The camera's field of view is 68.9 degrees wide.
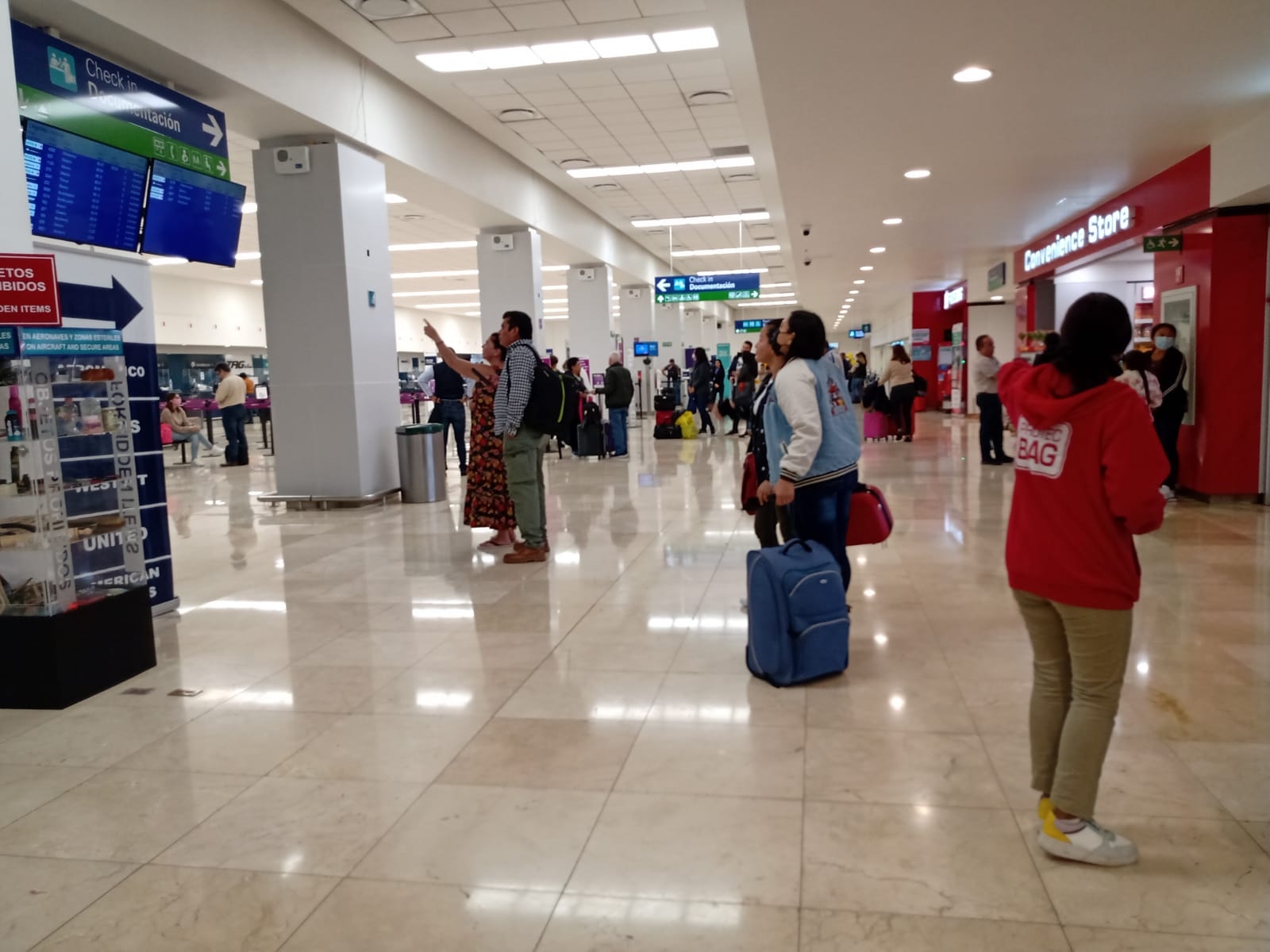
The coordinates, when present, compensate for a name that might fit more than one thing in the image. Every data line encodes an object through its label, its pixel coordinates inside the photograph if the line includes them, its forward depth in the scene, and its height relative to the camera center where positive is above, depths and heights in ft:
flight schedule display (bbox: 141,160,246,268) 22.17 +4.67
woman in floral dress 21.67 -1.85
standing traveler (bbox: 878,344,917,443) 48.52 -0.55
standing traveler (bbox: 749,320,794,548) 13.99 -1.20
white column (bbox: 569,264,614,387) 60.13 +4.53
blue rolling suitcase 12.10 -3.14
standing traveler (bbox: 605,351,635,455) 46.06 -0.50
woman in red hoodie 7.30 -1.39
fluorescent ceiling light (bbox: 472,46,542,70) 27.71 +10.04
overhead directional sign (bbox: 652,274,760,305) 62.23 +6.27
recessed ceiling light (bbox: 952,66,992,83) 20.75 +6.64
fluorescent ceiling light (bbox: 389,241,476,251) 63.16 +10.07
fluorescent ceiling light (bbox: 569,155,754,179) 42.50 +10.06
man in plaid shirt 19.51 -1.10
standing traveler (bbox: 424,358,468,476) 36.55 -0.27
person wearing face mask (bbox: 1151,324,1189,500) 27.76 -1.06
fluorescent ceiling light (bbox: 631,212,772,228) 57.36 +10.12
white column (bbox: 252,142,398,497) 28.22 +2.51
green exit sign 29.12 +3.72
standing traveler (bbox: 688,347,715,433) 58.80 -0.21
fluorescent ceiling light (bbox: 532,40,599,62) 27.37 +10.00
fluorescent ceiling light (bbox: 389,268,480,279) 81.51 +10.33
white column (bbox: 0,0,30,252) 13.21 +3.41
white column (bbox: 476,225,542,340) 44.75 +5.60
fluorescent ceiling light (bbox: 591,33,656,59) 27.17 +9.99
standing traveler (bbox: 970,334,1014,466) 36.76 -1.39
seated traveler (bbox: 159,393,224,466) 48.49 -1.15
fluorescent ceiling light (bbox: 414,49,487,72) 28.27 +10.15
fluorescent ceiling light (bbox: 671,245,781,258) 71.67 +10.02
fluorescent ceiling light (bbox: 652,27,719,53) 26.68 +9.95
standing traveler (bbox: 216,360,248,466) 46.93 -0.59
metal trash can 30.58 -2.32
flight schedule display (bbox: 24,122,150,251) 18.57 +4.64
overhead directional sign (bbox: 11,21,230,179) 18.37 +6.63
